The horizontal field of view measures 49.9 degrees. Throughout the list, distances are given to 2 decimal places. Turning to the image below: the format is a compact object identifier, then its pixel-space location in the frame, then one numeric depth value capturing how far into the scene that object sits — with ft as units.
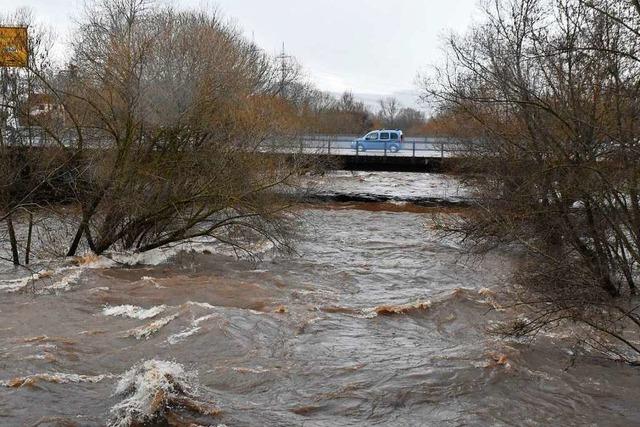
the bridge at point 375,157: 111.34
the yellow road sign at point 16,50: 49.16
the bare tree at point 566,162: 33.40
